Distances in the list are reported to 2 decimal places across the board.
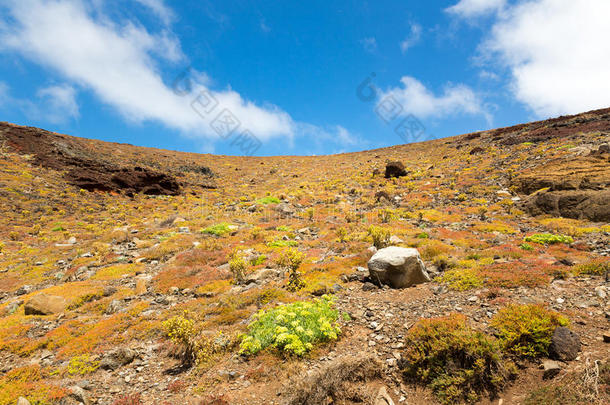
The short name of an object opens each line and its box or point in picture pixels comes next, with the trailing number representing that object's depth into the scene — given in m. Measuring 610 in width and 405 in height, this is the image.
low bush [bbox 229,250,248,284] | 10.57
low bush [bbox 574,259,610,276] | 7.52
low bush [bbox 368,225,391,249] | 12.24
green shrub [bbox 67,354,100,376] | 6.35
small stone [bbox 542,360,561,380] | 4.53
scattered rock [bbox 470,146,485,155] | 35.76
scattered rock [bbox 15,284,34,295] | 11.53
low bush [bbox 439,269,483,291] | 7.94
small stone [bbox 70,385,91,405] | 5.33
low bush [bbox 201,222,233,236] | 17.56
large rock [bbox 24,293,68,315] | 9.38
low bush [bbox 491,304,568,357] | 4.99
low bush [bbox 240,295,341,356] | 6.11
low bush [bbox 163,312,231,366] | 6.37
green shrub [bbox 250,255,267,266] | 12.40
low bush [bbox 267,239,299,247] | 14.64
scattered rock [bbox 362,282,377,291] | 8.88
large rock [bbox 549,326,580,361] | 4.71
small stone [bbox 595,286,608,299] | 6.34
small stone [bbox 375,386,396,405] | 4.78
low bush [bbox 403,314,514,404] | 4.68
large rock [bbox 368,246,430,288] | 8.73
